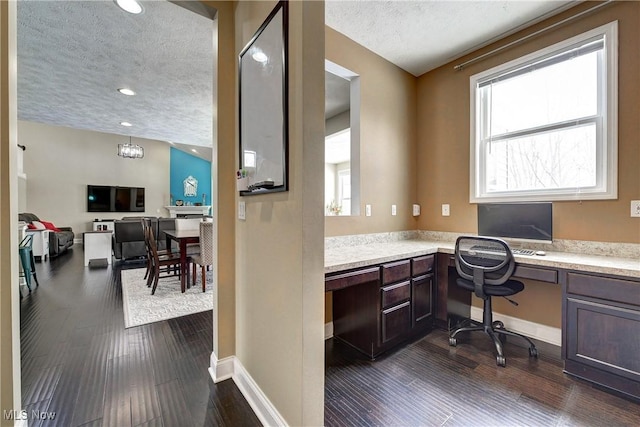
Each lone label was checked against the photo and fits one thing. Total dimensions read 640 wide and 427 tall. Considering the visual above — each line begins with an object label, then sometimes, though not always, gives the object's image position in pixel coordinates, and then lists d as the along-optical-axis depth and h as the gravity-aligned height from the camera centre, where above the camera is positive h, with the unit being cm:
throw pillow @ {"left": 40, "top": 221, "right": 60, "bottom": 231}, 596 -31
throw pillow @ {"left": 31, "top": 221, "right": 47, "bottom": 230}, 532 -26
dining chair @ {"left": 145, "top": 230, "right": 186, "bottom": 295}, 350 -67
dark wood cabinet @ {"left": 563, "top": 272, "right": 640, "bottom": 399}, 160 -77
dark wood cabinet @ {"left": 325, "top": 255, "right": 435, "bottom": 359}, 201 -78
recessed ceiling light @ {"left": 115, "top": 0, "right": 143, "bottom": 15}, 208 +167
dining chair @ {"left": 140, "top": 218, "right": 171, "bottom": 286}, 384 -62
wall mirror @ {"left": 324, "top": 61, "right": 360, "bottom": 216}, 267 +137
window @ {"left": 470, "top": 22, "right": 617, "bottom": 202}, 208 +78
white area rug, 282 -110
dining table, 361 -51
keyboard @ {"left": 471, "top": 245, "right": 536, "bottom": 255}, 209 -31
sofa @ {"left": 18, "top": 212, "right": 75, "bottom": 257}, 584 -61
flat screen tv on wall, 823 +44
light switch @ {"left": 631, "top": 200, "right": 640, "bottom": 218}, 193 +1
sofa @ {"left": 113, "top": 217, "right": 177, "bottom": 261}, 541 -53
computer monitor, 225 -10
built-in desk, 161 -63
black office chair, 204 -50
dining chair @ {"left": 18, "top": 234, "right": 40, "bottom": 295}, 341 -60
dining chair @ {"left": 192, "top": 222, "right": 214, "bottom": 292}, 339 -42
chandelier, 620 +145
